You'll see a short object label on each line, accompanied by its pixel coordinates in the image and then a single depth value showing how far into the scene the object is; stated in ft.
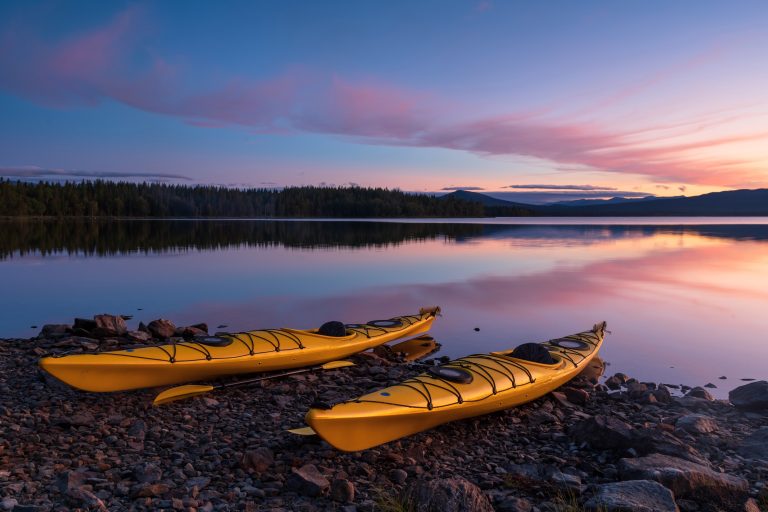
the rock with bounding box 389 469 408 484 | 16.96
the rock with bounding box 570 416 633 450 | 19.07
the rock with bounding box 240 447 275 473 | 16.85
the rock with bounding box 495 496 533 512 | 14.67
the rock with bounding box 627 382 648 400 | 26.58
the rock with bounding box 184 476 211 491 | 15.55
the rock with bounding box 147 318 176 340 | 34.99
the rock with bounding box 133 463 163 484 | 15.70
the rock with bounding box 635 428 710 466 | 18.02
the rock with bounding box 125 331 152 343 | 33.30
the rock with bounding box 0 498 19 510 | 13.69
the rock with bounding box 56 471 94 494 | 14.70
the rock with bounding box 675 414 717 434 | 21.39
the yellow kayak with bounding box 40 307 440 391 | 22.27
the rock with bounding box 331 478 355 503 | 15.16
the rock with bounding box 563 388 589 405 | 25.89
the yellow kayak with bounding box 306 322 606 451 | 17.69
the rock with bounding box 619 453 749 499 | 15.20
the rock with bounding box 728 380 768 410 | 24.47
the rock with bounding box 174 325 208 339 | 35.53
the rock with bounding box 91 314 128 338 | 33.60
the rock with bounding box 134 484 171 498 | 14.74
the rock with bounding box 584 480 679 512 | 13.47
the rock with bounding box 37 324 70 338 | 35.01
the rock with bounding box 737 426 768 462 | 19.19
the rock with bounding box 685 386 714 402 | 27.04
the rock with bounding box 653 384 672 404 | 26.05
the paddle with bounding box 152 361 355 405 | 22.48
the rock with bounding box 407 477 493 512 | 13.29
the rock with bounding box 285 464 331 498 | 15.40
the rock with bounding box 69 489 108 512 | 13.95
